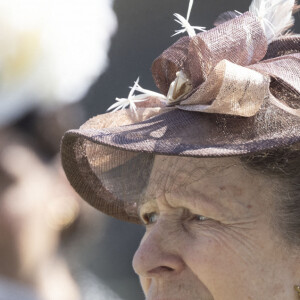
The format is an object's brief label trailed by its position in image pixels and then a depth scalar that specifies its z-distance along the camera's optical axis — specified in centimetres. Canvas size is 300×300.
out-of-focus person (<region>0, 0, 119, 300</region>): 675
